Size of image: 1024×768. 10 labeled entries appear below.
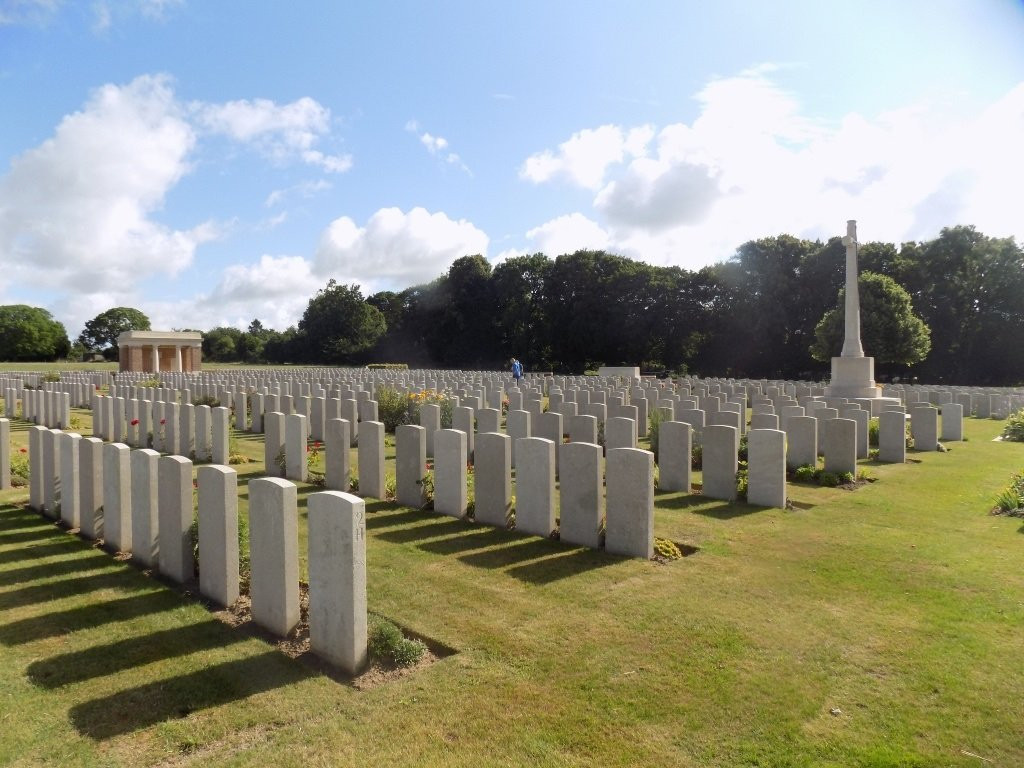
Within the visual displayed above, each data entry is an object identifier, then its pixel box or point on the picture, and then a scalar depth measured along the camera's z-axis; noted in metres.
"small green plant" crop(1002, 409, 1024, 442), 13.86
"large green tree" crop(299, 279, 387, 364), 71.62
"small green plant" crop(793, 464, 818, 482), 9.50
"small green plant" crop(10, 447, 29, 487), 9.40
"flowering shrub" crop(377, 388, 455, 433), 14.40
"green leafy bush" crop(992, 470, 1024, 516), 7.48
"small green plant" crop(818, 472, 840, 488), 9.20
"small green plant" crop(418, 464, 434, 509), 7.90
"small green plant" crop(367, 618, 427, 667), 4.02
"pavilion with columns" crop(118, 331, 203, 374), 46.12
